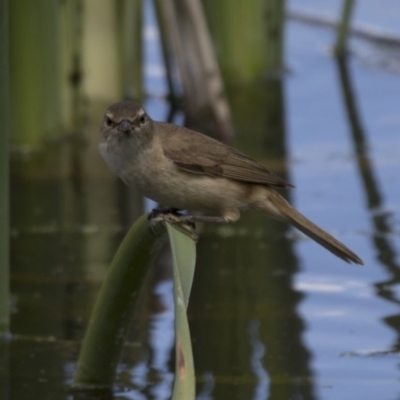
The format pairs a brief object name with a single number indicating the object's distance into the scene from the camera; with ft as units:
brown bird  25.68
